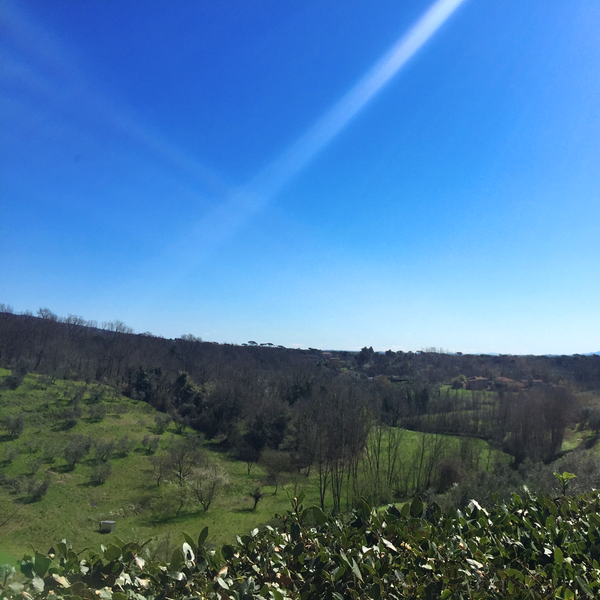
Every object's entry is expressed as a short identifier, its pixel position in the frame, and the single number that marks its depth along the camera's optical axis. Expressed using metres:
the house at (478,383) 61.59
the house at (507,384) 55.76
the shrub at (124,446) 29.75
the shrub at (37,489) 21.53
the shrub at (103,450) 28.06
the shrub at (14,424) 27.20
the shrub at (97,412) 34.12
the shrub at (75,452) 26.19
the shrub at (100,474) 25.06
